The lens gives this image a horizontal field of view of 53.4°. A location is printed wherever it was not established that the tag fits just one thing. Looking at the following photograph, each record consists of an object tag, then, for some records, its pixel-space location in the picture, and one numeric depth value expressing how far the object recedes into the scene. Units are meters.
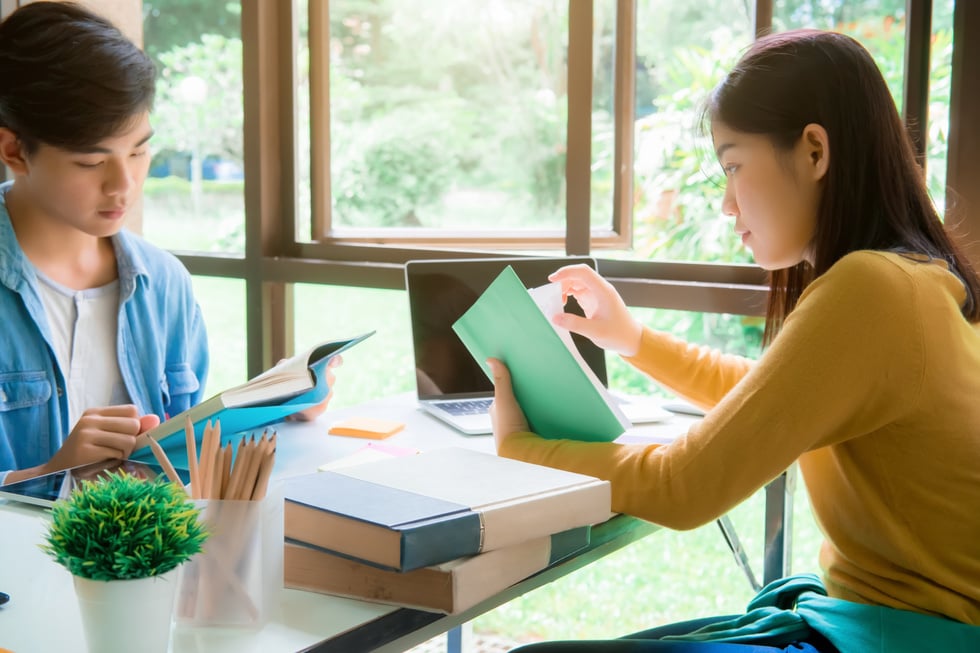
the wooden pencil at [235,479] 0.87
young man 1.53
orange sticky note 1.57
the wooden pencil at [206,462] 0.91
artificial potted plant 0.72
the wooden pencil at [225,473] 0.88
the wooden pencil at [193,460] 0.93
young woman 1.04
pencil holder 0.85
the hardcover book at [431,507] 0.86
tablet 1.20
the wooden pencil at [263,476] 0.87
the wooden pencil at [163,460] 1.03
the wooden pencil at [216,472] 0.88
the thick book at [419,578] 0.88
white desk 0.83
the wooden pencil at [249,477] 0.87
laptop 1.81
